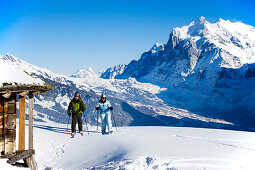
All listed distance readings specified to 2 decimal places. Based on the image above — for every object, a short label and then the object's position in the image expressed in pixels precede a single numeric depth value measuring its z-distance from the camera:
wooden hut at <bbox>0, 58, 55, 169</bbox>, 10.99
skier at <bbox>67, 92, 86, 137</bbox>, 18.44
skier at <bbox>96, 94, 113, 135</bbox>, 19.61
